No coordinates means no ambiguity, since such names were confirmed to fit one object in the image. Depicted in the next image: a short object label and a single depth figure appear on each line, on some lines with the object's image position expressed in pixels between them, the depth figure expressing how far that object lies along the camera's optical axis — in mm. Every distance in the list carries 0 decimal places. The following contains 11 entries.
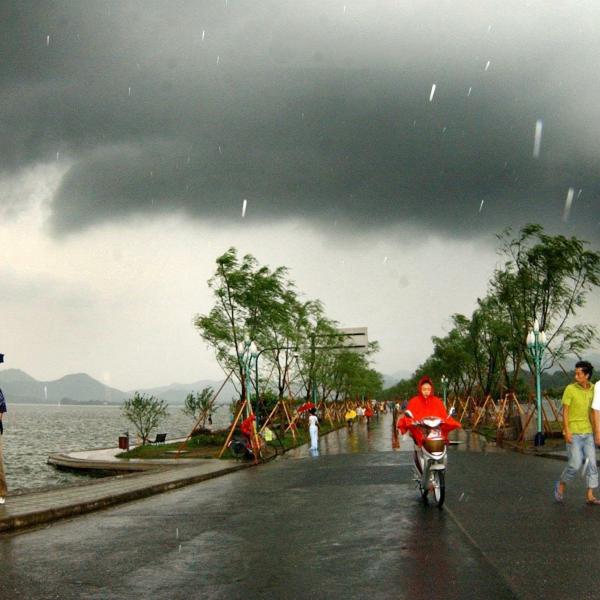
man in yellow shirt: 10945
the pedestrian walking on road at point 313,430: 31031
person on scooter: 11672
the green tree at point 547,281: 36750
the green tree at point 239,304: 36219
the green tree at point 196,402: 46688
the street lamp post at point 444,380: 75106
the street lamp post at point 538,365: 28141
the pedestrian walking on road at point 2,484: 11992
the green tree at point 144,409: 44594
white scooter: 11297
